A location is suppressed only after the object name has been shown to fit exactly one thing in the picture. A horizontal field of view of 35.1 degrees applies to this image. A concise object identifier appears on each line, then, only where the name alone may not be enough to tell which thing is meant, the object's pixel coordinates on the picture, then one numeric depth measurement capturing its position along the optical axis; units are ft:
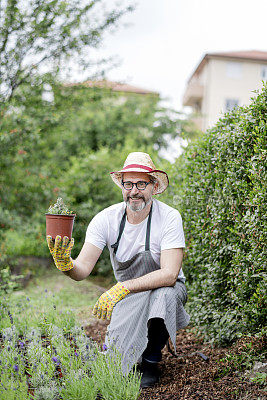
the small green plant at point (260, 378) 8.32
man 9.11
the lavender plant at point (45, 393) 7.64
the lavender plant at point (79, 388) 7.46
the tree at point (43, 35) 20.15
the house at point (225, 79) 93.04
